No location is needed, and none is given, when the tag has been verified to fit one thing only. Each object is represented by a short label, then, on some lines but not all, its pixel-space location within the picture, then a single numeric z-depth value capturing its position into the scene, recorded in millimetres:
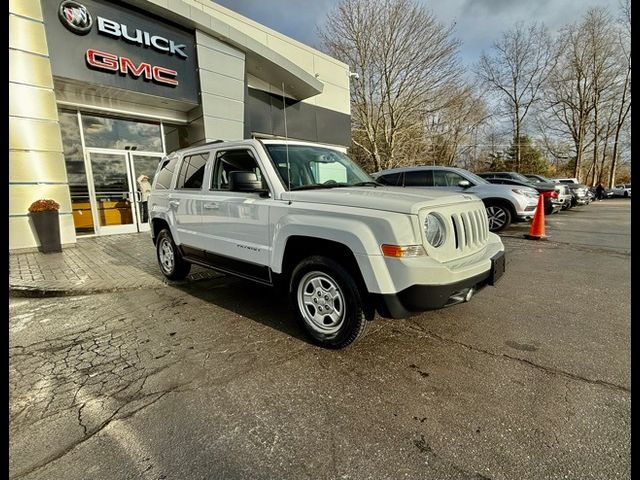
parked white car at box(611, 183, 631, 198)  34962
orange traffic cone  8445
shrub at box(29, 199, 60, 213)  7609
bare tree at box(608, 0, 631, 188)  34469
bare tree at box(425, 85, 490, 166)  27859
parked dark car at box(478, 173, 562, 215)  12578
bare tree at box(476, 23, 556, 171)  38156
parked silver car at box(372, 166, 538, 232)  9125
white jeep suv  2572
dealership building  7734
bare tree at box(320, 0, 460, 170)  24172
